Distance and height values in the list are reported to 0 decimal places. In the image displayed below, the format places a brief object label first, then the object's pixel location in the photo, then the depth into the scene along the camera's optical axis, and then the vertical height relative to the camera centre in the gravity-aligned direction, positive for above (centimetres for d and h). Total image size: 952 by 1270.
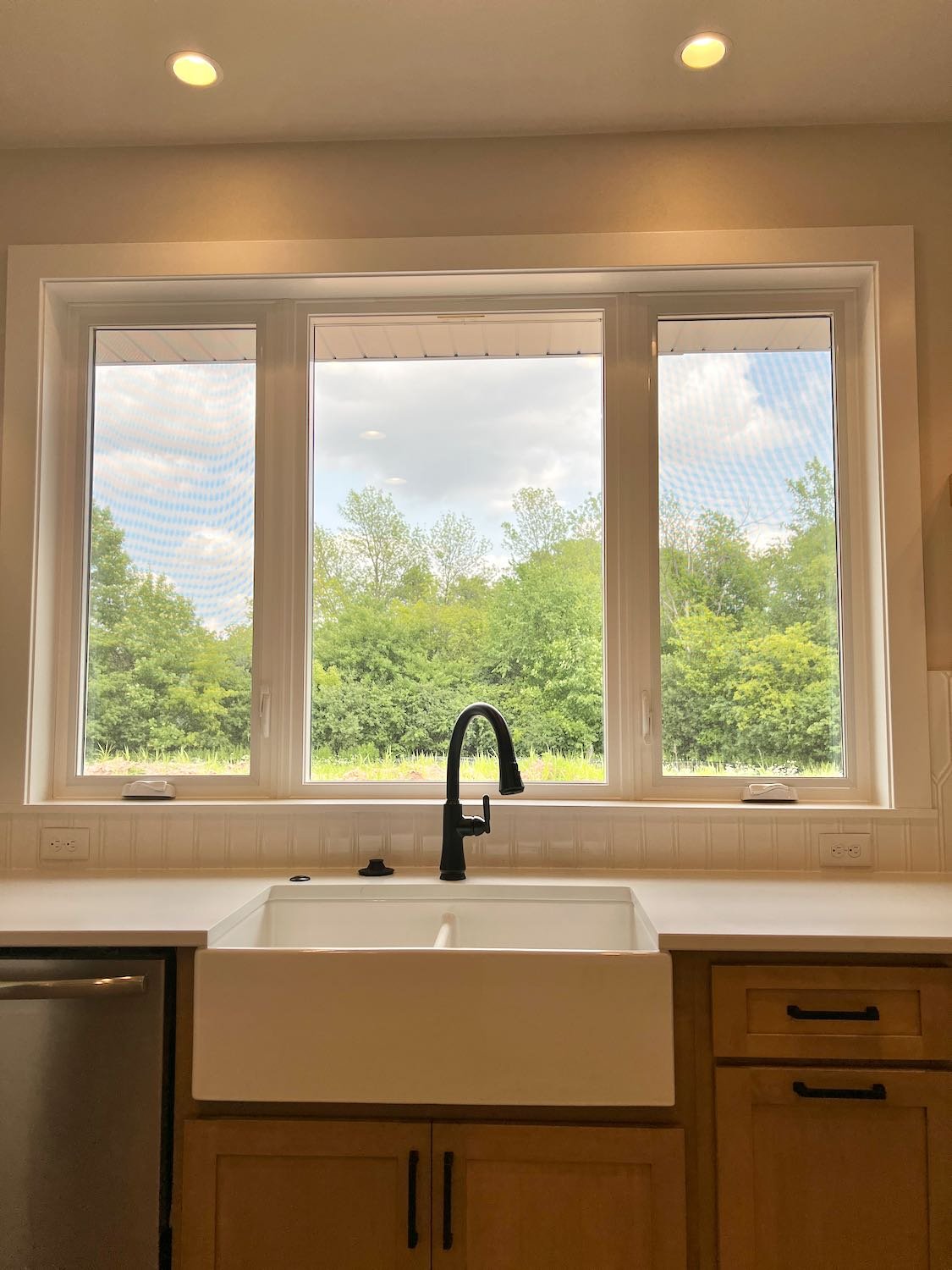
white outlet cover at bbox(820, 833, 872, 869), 197 -40
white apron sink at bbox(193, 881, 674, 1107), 138 -57
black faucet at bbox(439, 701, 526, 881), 187 -31
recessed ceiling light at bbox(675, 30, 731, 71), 179 +139
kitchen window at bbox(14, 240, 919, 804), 214 +38
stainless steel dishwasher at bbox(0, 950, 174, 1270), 141 -74
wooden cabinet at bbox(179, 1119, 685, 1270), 137 -85
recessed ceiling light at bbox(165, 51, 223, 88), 184 +139
